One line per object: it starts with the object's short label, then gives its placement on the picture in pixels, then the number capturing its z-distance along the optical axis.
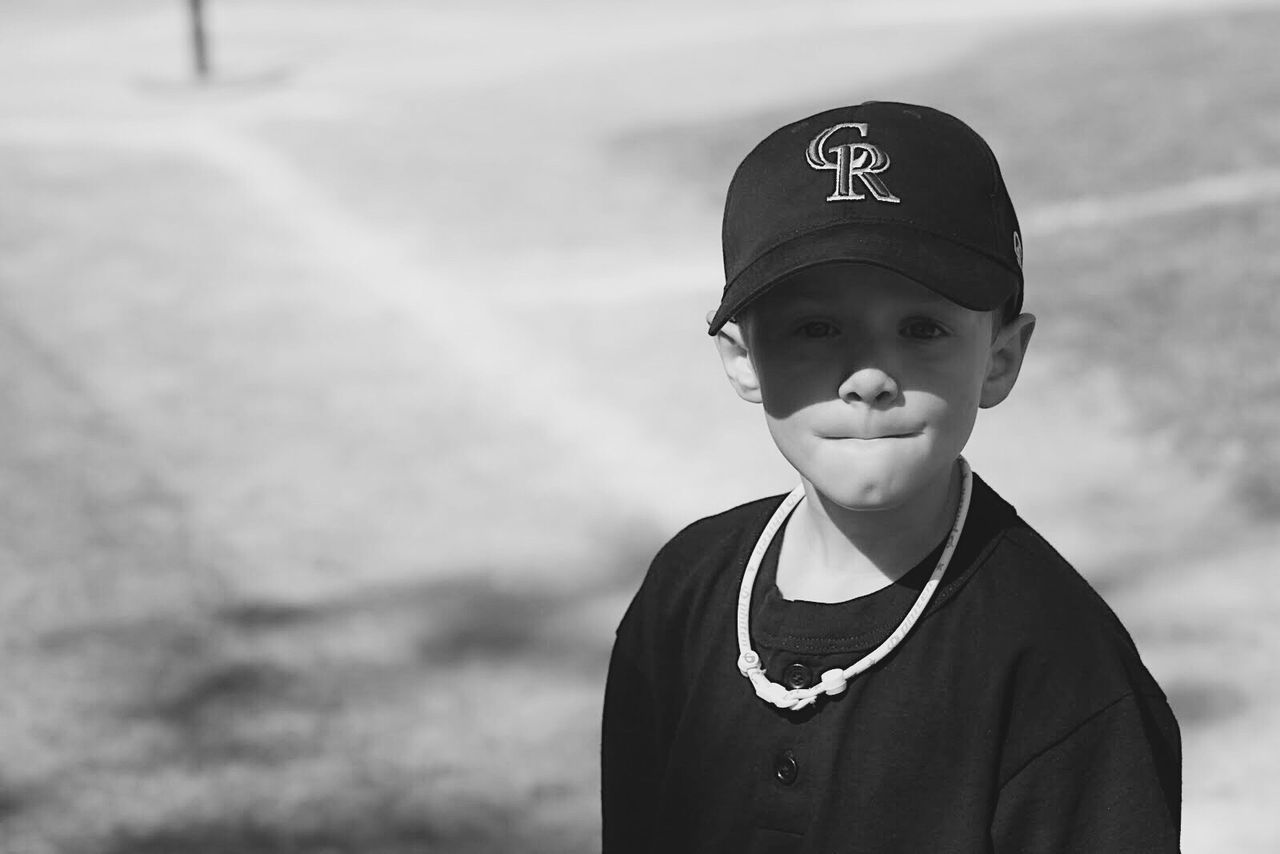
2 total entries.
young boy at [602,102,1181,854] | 2.60
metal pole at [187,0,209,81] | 8.94
